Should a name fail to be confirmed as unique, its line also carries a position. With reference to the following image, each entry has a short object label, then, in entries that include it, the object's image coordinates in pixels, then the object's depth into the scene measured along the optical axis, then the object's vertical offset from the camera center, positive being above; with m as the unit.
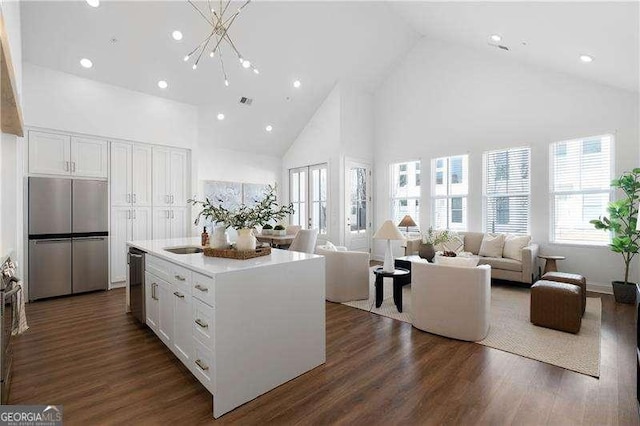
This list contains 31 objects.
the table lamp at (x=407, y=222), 6.25 -0.20
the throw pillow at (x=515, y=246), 5.20 -0.56
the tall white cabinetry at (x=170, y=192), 5.71 +0.34
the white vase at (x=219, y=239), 2.78 -0.24
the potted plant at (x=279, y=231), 5.95 -0.37
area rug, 2.69 -1.23
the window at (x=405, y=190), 7.19 +0.49
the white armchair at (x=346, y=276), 4.39 -0.89
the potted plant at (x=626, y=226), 4.23 -0.19
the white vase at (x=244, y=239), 2.59 -0.23
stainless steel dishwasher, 3.30 -0.78
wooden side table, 4.83 -0.80
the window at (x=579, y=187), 4.96 +0.41
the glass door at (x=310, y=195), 7.66 +0.40
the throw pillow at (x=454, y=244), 5.70 -0.59
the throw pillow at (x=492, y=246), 5.43 -0.59
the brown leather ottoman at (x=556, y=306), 3.19 -0.97
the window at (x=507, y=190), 5.71 +0.40
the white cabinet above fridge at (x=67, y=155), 4.51 +0.83
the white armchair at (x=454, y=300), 3.04 -0.87
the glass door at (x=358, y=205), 7.22 +0.15
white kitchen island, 2.00 -0.76
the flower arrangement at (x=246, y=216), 2.63 -0.04
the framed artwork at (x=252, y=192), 7.79 +0.48
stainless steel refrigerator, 4.43 -0.38
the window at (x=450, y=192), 6.47 +0.42
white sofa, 4.88 -0.86
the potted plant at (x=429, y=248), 4.62 -0.53
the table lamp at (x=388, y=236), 4.02 -0.31
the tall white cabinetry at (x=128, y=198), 5.21 +0.22
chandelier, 4.50 +2.72
